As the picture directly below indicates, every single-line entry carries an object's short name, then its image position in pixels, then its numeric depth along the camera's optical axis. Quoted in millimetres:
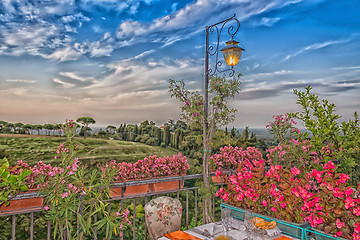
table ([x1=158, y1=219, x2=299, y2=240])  1664
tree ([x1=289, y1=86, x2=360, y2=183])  2725
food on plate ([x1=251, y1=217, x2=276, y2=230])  1705
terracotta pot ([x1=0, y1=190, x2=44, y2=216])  1968
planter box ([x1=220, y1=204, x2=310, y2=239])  1803
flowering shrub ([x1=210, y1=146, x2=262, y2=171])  3398
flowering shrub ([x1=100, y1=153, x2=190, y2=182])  3049
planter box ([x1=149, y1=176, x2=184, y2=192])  2889
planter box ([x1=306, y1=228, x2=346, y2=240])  1662
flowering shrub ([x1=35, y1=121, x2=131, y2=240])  1865
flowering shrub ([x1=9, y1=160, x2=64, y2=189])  1893
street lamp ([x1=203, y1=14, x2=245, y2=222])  2873
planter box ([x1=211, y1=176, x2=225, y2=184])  2954
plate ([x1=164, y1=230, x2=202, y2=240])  1739
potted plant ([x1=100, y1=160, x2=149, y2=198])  2816
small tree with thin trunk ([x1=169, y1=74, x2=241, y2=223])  2838
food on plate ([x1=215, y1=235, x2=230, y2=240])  1727
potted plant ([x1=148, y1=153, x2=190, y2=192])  2906
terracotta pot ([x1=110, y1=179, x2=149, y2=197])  2814
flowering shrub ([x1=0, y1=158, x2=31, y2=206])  1614
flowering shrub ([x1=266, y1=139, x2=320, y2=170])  3280
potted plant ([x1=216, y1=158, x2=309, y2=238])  1884
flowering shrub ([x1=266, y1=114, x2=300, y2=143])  3626
